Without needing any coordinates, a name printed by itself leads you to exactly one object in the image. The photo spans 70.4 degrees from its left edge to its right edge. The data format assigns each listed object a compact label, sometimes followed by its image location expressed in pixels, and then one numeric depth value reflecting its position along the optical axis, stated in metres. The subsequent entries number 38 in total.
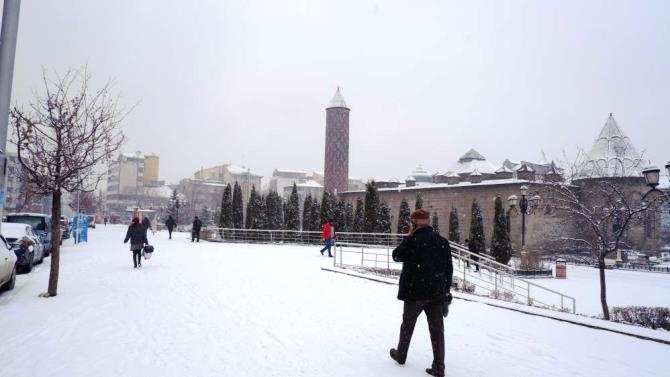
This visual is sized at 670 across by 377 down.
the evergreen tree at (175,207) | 53.67
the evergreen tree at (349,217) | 37.03
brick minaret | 68.56
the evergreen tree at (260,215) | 35.81
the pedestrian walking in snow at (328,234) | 19.11
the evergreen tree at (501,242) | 28.92
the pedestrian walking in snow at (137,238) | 13.12
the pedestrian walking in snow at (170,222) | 29.48
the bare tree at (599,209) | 12.05
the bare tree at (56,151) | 8.66
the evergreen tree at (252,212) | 36.26
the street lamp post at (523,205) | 23.42
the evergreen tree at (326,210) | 36.19
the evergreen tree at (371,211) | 33.72
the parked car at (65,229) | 25.23
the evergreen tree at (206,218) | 65.41
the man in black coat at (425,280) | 4.58
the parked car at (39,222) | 17.17
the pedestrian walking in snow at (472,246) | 22.63
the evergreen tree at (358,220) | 35.88
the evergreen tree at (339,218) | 35.22
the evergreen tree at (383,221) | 33.78
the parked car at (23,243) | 11.92
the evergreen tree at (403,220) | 36.25
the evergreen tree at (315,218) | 36.22
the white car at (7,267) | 8.57
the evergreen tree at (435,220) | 41.86
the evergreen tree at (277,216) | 37.69
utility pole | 6.04
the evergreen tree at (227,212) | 37.67
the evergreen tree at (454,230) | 37.47
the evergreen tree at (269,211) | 36.46
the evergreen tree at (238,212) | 37.91
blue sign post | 24.03
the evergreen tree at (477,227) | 32.62
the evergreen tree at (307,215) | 37.16
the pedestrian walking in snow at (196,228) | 27.16
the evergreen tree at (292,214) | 36.91
